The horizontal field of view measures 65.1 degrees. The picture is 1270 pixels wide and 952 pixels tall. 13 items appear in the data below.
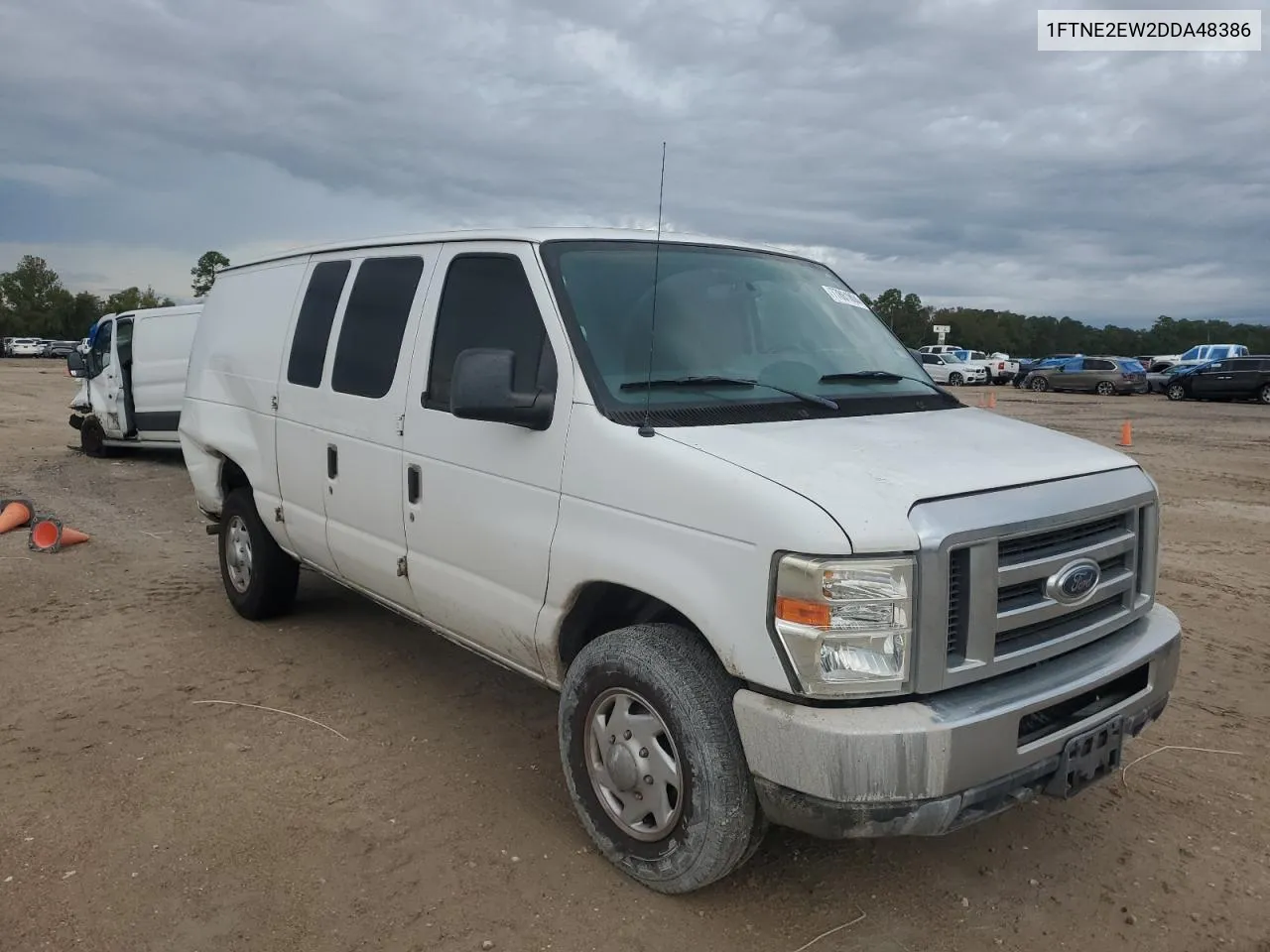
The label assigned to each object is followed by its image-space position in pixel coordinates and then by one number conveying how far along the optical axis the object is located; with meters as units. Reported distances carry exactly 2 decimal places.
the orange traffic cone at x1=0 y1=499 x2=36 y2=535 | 8.75
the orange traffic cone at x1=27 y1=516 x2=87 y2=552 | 8.04
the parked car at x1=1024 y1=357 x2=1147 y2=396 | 38.59
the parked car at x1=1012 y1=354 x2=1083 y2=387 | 43.59
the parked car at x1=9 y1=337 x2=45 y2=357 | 64.69
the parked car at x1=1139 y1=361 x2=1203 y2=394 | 36.03
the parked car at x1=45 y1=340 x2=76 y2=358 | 63.20
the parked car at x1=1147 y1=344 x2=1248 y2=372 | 43.22
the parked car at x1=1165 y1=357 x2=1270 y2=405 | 32.00
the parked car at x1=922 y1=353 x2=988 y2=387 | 45.59
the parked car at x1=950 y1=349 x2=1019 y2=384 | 47.47
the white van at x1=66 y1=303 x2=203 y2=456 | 13.36
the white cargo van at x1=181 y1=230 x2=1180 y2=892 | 2.66
